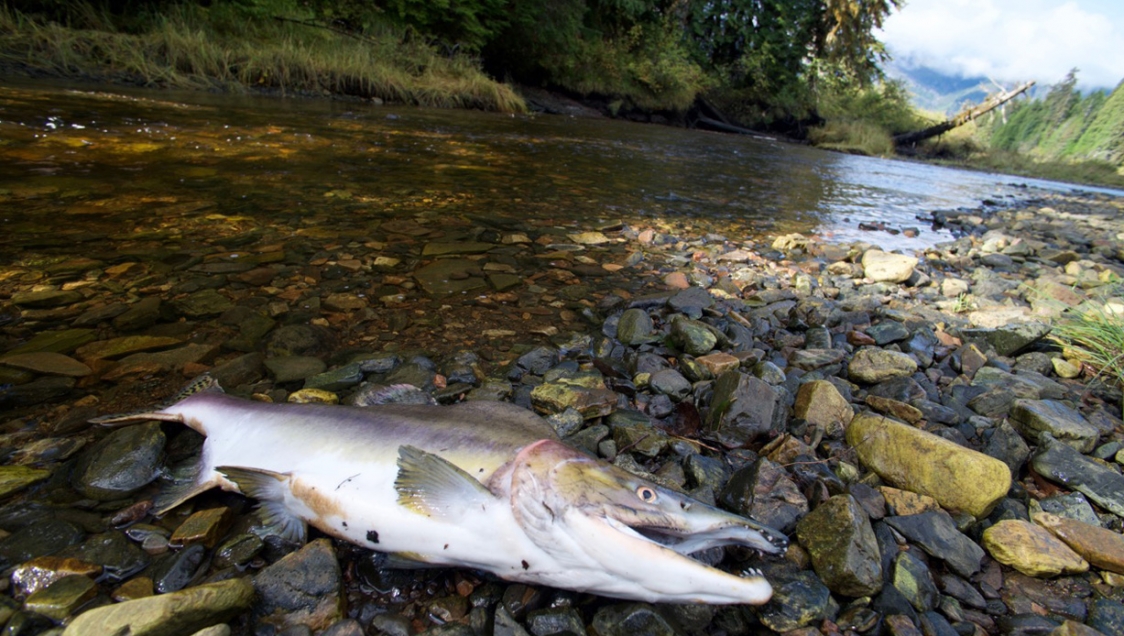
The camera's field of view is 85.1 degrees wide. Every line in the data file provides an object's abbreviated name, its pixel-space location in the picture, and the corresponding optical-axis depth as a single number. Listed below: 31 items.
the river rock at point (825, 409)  0.58
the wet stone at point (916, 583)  0.41
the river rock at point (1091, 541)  0.44
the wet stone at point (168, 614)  0.34
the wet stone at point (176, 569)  0.39
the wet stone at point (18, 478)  0.44
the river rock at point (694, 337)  0.72
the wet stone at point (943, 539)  0.44
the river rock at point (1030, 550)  0.44
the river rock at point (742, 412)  0.57
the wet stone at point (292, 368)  0.63
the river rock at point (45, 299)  0.69
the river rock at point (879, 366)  0.69
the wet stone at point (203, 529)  0.42
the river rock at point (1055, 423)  0.58
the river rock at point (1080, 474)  0.51
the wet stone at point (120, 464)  0.46
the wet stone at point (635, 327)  0.76
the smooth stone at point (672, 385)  0.64
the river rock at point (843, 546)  0.41
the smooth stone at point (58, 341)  0.61
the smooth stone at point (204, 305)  0.73
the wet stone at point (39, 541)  0.39
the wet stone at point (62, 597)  0.36
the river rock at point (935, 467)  0.48
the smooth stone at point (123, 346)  0.63
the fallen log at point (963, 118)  19.66
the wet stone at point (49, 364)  0.58
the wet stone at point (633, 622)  0.37
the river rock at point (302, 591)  0.38
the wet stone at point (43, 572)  0.37
